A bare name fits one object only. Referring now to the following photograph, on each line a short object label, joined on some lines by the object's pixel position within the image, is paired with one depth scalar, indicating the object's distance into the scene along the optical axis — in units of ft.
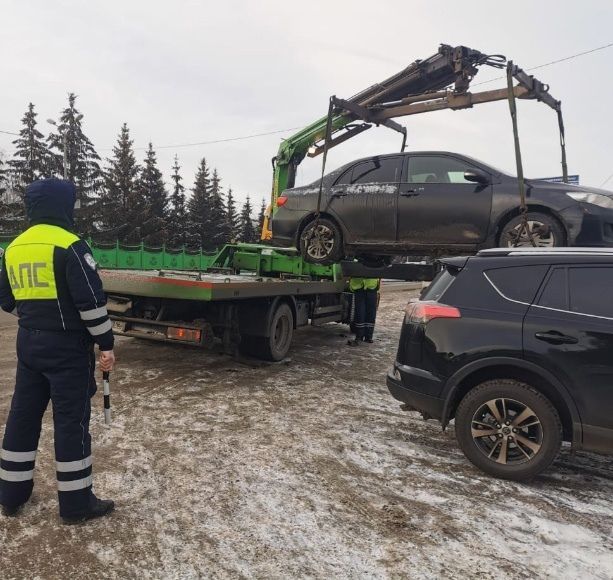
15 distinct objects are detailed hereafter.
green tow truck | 18.30
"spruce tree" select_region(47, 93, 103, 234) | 117.80
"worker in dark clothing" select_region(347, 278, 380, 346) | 28.66
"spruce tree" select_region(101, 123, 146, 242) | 115.34
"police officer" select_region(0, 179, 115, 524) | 8.73
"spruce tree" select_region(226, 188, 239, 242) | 145.95
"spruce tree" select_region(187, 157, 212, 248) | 135.23
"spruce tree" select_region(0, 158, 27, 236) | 100.02
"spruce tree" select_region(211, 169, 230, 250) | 139.44
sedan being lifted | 16.43
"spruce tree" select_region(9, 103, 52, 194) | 115.24
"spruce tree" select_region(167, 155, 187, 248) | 129.90
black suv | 10.48
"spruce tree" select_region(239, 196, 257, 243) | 150.50
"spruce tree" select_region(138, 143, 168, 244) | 117.80
